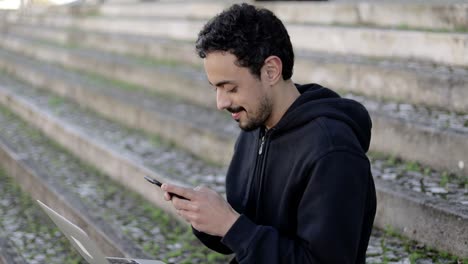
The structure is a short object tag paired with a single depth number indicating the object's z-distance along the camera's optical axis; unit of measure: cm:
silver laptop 216
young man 204
